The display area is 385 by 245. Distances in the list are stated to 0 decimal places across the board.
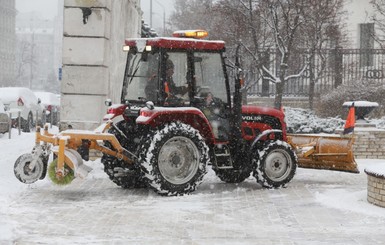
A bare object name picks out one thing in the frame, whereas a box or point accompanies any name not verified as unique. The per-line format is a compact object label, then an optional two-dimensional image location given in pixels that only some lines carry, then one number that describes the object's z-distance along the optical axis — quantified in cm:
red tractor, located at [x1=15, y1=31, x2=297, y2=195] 1068
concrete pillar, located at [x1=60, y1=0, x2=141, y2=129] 1394
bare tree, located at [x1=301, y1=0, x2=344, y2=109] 2227
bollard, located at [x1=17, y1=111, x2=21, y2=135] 2182
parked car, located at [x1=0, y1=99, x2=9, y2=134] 2120
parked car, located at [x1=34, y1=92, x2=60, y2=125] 3036
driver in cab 1121
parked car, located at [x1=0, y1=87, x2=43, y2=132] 2534
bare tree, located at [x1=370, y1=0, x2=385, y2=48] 2691
